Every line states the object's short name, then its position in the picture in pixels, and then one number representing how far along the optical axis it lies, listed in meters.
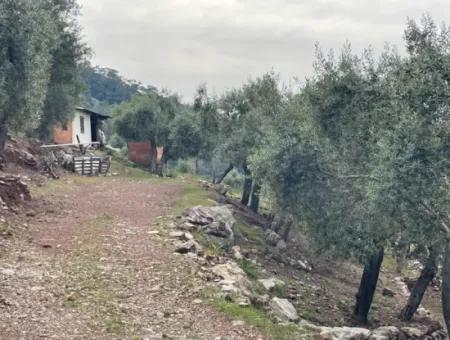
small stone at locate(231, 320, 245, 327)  11.20
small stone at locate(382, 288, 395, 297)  27.17
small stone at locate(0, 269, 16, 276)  12.48
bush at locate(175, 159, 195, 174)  71.67
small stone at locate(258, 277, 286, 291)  17.70
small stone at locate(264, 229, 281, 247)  28.98
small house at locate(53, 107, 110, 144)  51.09
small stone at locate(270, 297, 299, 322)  13.57
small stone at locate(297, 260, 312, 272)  26.55
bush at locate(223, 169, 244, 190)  66.44
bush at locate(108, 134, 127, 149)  76.75
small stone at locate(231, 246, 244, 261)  20.94
